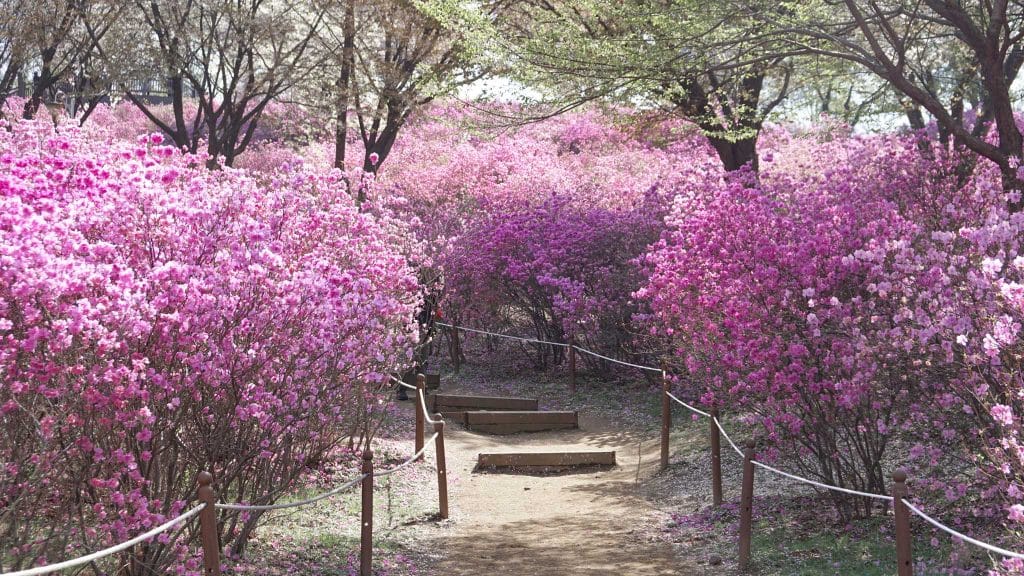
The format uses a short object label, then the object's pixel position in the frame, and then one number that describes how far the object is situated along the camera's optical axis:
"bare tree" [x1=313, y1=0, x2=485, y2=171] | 19.06
